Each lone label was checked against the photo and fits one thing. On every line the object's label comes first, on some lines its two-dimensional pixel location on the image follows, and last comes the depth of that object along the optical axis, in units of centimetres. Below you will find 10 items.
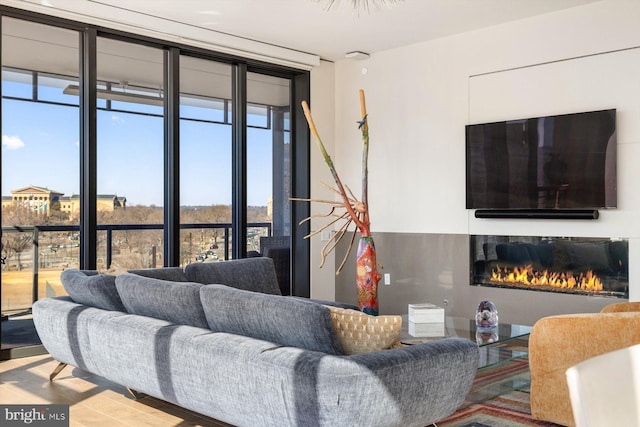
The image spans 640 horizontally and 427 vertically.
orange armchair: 311
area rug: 340
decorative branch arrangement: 467
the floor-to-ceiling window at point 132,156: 507
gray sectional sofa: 247
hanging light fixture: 508
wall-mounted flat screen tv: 523
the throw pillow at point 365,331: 268
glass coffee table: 388
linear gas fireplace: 518
